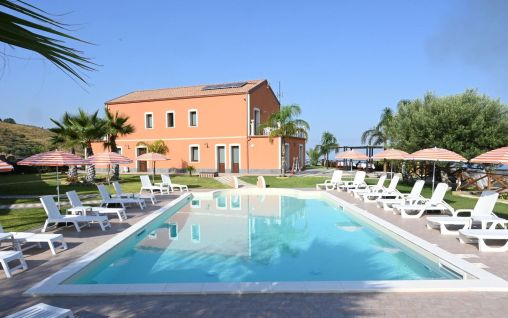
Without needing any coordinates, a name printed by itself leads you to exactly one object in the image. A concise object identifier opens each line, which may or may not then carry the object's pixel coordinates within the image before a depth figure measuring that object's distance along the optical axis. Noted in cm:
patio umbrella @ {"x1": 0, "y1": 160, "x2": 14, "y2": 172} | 542
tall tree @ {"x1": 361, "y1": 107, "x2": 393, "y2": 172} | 3367
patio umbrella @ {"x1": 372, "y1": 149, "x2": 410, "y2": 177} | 1601
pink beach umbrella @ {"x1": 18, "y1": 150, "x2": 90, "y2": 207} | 1019
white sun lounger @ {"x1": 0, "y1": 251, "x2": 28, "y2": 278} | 556
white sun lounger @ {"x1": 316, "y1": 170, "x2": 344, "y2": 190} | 1845
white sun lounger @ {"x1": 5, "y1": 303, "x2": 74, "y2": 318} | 365
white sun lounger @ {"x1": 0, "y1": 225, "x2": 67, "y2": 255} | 674
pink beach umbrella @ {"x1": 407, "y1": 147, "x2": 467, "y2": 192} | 1178
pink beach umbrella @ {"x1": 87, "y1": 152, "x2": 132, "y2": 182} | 1362
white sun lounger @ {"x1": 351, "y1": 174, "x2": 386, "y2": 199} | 1487
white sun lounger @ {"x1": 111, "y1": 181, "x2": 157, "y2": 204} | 1292
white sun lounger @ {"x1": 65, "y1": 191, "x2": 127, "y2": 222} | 988
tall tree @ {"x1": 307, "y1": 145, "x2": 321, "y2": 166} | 4156
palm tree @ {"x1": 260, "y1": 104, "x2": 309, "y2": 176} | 2520
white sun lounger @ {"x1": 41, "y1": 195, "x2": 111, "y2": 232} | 862
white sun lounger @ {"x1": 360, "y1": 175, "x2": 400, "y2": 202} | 1358
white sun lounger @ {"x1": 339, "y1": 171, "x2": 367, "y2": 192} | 1745
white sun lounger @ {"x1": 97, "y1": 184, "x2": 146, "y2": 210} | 1160
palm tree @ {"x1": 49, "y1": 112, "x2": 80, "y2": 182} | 2098
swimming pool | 560
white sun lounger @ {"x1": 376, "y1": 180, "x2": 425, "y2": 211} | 1187
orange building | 2756
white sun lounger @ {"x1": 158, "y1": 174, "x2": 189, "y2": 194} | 1764
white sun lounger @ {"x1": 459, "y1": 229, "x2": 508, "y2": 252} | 688
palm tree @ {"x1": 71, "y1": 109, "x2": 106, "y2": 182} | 2073
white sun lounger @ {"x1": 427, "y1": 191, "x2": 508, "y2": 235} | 796
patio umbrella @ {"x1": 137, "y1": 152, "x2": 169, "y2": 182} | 1846
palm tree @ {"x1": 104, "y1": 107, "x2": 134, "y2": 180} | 2257
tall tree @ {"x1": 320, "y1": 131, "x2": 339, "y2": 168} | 4069
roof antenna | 3563
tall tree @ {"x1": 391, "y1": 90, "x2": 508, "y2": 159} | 1695
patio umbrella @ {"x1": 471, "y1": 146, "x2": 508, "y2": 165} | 847
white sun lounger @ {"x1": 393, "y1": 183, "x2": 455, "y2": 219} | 1038
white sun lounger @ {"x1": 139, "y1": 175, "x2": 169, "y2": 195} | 1673
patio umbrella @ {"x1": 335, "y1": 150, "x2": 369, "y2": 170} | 1938
